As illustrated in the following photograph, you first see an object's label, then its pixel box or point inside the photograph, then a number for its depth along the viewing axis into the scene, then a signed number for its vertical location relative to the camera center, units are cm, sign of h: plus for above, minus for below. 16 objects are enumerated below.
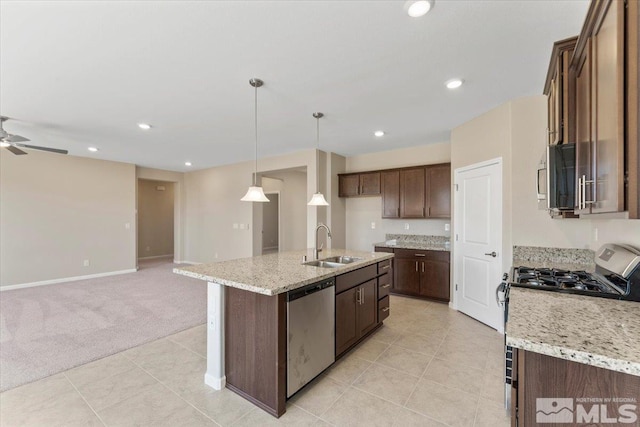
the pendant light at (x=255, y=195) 282 +19
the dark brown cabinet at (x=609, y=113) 100 +44
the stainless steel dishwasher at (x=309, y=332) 194 -95
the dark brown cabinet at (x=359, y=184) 507 +57
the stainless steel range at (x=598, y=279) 149 -47
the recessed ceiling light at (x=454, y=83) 254 +127
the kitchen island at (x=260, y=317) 186 -84
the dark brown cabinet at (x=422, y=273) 414 -98
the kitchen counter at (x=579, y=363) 90 -55
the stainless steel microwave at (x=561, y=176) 158 +23
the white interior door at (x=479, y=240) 323 -36
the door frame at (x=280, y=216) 782 -9
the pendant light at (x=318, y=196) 328 +21
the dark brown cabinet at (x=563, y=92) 168 +80
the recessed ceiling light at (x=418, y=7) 159 +126
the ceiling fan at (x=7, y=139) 330 +94
